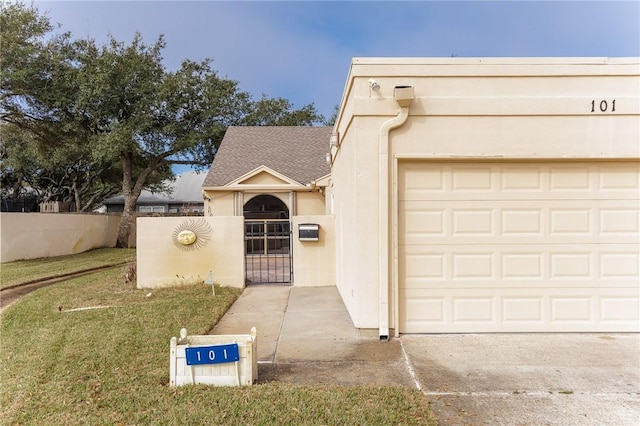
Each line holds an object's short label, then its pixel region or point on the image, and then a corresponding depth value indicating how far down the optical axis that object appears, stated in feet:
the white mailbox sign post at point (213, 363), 12.01
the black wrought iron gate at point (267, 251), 36.37
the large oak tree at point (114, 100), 51.70
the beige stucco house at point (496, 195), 17.25
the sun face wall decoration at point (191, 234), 28.43
